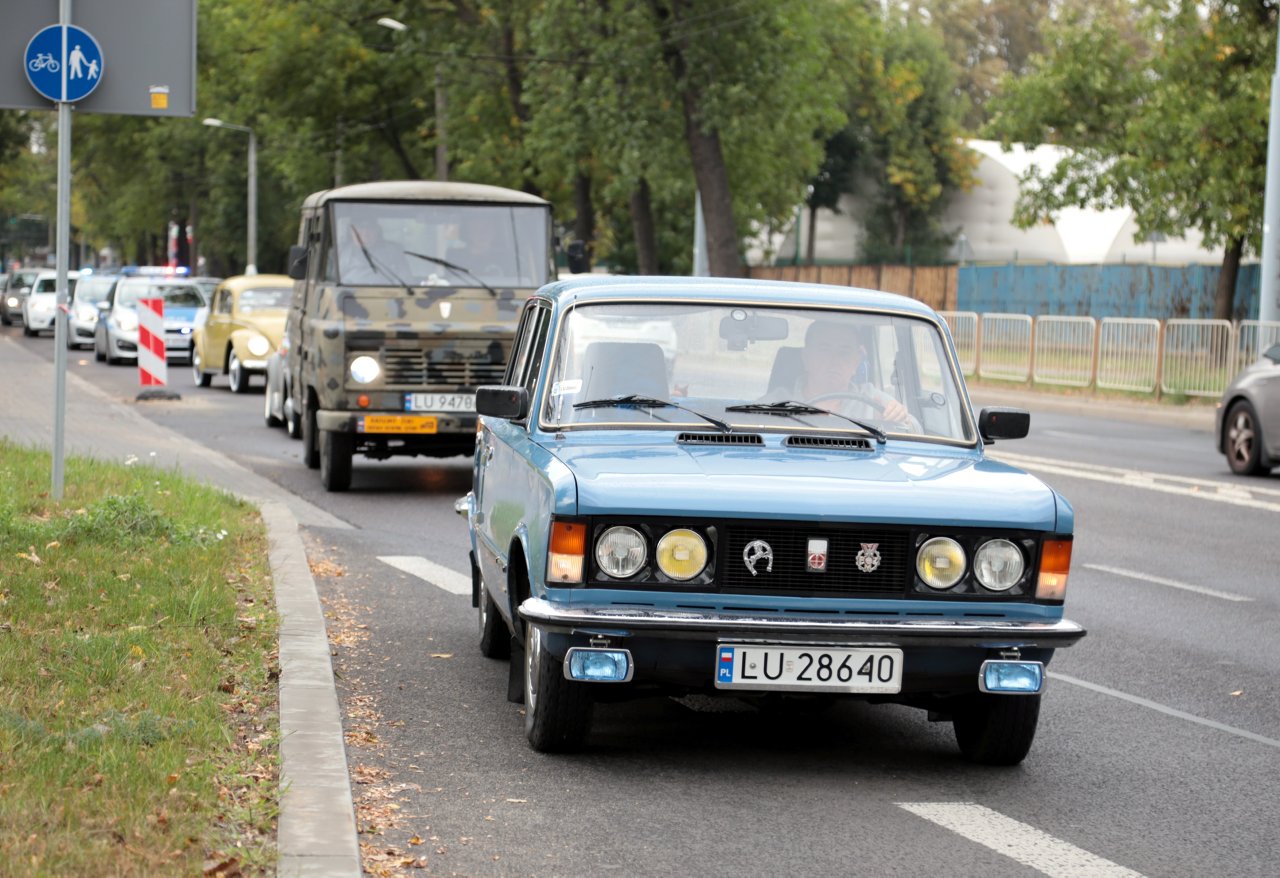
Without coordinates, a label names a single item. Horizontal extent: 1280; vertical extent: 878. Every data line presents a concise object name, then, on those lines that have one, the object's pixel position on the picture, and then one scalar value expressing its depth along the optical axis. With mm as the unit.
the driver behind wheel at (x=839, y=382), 7609
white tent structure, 76500
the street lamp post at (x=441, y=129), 50625
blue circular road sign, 12055
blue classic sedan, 6410
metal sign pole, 12062
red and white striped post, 21641
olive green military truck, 16156
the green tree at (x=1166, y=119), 40125
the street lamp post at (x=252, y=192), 71000
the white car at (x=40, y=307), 56000
